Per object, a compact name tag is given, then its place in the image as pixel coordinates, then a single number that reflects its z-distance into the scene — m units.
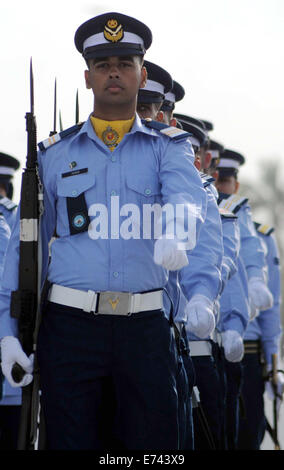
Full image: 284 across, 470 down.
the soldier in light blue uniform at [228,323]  14.29
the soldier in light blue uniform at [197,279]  10.15
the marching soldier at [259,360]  18.45
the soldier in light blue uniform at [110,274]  9.23
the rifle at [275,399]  19.00
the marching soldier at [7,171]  18.72
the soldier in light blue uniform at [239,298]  15.62
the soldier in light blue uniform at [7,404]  15.35
